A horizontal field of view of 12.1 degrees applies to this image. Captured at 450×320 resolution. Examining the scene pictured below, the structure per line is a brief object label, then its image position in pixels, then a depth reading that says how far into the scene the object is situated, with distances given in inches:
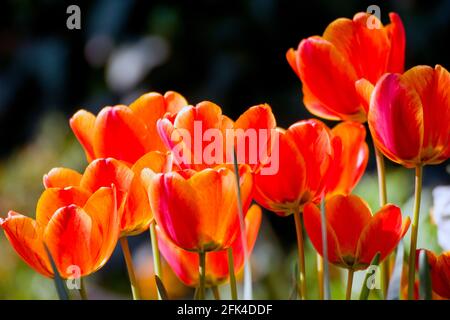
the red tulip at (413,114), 52.9
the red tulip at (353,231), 53.4
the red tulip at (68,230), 52.1
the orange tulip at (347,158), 56.2
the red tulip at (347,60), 55.8
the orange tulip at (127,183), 52.8
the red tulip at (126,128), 54.5
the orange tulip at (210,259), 56.2
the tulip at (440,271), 53.1
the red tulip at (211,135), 52.7
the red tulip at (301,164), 53.9
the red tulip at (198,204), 51.9
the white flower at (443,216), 61.6
